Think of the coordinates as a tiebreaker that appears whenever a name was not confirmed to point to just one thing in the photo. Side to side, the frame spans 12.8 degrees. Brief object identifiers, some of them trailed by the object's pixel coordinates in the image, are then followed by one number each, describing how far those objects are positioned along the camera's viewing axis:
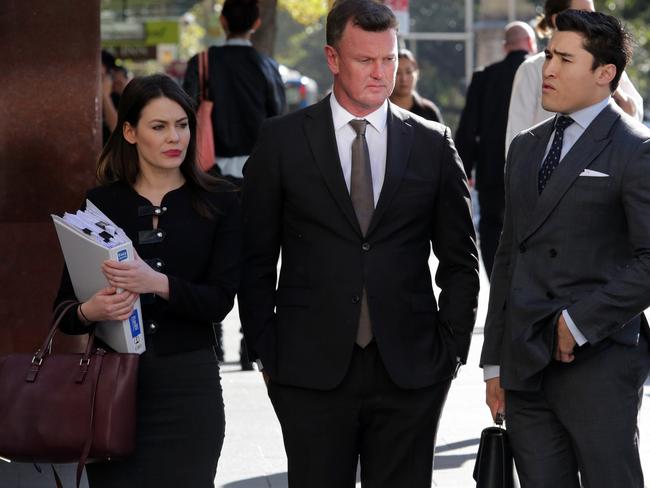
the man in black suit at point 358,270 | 9.06
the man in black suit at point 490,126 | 18.52
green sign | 67.75
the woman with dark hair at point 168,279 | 9.02
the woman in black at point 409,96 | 19.93
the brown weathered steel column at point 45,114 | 14.71
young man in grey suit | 8.61
